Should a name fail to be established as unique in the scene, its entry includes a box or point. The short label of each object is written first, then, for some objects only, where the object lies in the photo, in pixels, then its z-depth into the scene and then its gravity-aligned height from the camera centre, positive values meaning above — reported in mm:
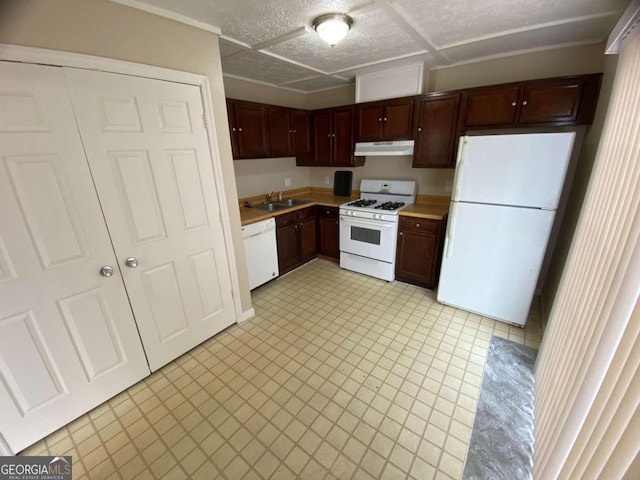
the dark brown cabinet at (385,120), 2959 +421
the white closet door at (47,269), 1260 -548
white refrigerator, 1946 -524
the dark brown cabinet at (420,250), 2825 -1035
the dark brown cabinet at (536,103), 2121 +421
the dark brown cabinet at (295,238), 3260 -1013
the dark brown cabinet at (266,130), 2850 +347
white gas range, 3037 -826
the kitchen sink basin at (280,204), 3544 -607
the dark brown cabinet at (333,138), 3432 +265
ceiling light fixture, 1717 +860
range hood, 3034 +95
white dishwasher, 2812 -1005
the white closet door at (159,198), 1504 -233
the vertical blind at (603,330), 715 -621
